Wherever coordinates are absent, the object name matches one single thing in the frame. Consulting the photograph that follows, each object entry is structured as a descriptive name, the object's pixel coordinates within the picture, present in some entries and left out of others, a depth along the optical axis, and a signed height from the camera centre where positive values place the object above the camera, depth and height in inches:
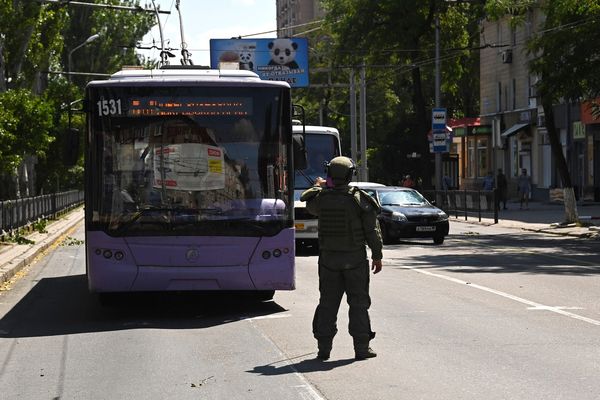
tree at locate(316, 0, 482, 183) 1855.9 +224.5
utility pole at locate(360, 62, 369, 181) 2111.2 +73.5
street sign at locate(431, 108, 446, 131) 1760.6 +79.6
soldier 396.2 -27.6
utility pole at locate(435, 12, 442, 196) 1846.7 +136.2
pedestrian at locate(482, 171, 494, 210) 1929.1 -20.6
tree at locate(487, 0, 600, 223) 1074.1 +109.0
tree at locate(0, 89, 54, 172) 1134.4 +56.5
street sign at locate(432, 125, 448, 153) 1771.7 +45.9
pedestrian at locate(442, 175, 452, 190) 1968.5 -22.8
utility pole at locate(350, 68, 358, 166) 2146.9 +116.4
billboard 1855.3 +188.5
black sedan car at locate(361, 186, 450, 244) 1101.1 -46.5
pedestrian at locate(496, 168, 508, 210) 1932.8 -29.1
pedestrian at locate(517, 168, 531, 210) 1946.4 -30.1
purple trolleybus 524.4 -5.1
